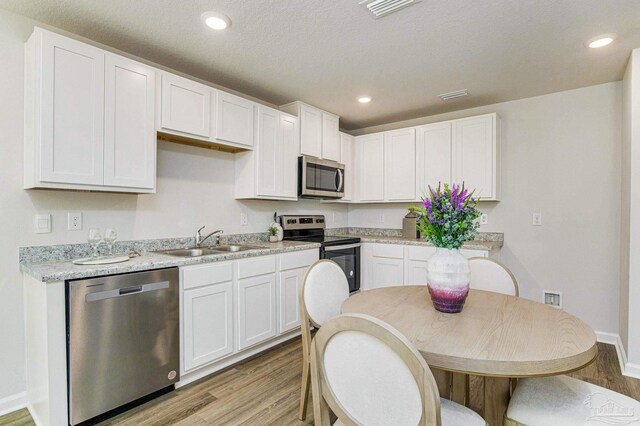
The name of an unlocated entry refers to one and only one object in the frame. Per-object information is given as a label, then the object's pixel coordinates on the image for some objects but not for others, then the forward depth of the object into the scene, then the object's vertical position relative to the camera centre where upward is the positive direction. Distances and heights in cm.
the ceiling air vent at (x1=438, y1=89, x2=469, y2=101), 324 +120
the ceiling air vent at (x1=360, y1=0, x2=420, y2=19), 183 +119
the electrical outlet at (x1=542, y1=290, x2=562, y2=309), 321 -86
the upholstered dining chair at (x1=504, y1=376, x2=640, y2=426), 114 -72
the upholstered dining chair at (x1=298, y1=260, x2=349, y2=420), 176 -50
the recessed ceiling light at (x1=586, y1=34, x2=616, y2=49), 221 +120
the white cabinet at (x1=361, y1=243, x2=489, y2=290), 342 -58
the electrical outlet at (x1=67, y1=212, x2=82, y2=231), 216 -7
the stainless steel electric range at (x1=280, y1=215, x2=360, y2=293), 343 -35
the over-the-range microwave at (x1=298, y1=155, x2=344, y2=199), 347 +38
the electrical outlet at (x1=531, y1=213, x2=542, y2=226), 331 -7
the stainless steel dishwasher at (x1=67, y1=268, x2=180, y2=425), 173 -75
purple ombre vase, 146 -31
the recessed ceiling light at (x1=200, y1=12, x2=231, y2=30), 198 +120
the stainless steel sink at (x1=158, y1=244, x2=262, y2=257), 262 -33
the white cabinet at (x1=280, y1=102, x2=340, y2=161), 351 +93
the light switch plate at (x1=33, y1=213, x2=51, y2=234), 204 -8
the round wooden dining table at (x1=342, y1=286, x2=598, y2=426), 103 -47
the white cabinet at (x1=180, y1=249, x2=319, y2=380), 224 -76
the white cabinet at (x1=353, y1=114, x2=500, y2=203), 335 +60
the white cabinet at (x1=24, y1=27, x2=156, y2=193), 186 +58
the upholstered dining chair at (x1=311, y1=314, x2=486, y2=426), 80 -45
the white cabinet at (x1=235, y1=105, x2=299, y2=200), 308 +50
